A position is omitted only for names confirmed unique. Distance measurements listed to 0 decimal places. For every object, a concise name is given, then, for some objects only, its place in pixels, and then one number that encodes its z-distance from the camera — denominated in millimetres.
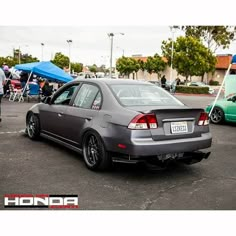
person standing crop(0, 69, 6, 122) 9609
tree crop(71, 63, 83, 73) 96838
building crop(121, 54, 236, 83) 52156
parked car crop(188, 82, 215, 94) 40269
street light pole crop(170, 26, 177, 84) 40500
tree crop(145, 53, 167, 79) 52250
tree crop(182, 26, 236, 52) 43706
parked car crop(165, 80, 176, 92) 32256
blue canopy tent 16688
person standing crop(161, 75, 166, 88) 28434
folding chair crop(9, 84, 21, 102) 17562
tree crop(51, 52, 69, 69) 73888
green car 10156
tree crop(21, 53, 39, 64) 84125
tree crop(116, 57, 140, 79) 60394
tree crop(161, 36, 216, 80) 39438
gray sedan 4414
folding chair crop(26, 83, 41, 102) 18406
